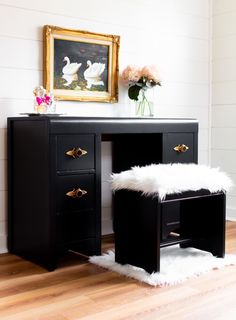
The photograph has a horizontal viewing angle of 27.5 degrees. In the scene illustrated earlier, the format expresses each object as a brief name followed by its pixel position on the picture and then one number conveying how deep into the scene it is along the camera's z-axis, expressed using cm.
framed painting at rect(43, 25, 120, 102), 306
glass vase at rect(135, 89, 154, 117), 341
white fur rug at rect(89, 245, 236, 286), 237
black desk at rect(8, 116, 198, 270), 254
